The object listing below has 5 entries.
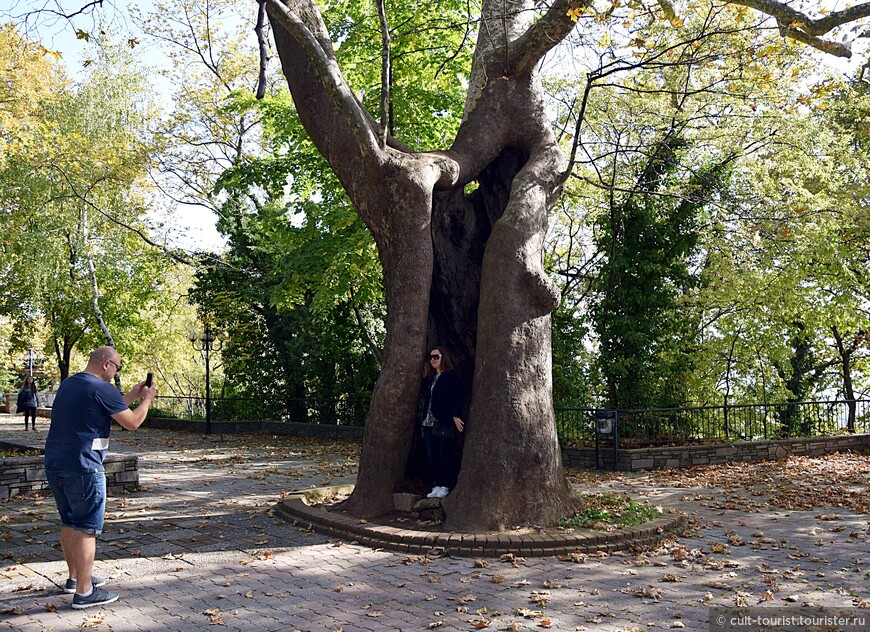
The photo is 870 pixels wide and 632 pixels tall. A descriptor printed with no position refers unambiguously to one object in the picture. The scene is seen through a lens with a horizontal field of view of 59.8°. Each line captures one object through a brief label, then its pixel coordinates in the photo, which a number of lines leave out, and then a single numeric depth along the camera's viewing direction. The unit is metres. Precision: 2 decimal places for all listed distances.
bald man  5.67
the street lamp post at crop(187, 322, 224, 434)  22.05
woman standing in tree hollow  8.86
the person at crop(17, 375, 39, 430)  25.27
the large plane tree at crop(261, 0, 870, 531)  8.15
